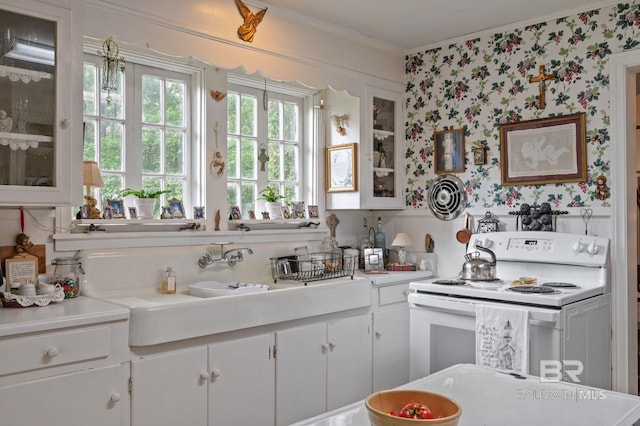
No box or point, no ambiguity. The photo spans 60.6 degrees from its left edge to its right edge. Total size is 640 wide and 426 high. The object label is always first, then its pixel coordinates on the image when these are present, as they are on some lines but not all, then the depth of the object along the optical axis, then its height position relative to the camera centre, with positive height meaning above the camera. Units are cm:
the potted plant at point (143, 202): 300 +8
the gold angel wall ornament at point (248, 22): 310 +110
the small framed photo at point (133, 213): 300 +1
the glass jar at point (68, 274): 257 -28
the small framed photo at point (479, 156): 378 +41
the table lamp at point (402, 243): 402 -20
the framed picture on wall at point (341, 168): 389 +35
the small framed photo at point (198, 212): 325 +2
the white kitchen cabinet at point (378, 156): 391 +44
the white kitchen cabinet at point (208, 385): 236 -79
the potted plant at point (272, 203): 368 +8
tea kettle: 339 -34
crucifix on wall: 349 +84
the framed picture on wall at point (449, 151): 391 +47
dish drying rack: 347 -34
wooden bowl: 110 -42
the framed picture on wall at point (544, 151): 334 +41
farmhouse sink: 234 -46
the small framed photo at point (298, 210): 384 +4
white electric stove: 271 -47
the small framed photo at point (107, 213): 288 +1
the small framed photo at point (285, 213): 376 +2
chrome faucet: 319 -25
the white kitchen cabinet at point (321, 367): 293 -87
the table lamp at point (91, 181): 272 +17
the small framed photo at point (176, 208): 315 +4
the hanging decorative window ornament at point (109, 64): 277 +78
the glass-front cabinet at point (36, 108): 225 +46
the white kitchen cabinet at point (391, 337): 354 -81
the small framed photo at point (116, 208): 291 +4
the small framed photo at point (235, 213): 346 +2
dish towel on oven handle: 272 -62
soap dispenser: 297 -37
